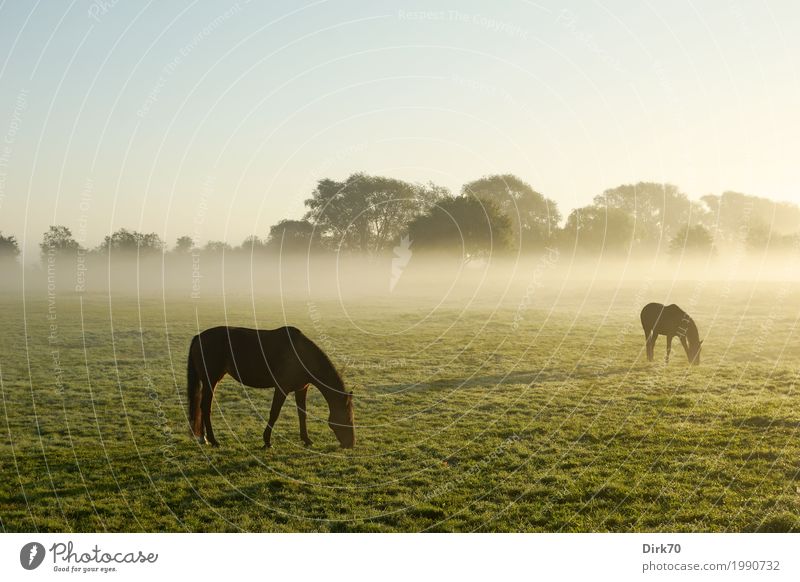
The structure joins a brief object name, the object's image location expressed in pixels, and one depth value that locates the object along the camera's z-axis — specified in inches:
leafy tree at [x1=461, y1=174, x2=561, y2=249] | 3462.1
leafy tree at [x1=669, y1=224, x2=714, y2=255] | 3186.5
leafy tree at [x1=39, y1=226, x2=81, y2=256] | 3102.9
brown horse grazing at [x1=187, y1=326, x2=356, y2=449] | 459.5
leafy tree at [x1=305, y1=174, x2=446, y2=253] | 2662.6
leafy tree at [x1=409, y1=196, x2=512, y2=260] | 2463.1
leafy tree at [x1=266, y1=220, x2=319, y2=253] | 3051.2
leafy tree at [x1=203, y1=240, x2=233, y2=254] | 3870.3
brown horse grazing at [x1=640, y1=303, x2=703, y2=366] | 880.3
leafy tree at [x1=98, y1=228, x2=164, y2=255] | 3521.2
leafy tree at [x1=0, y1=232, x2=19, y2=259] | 2960.1
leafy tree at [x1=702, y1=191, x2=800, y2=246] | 4441.4
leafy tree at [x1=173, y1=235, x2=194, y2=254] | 3849.7
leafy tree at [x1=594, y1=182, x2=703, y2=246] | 4436.5
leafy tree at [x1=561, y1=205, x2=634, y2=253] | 3319.4
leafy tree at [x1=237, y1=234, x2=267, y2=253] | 3607.3
